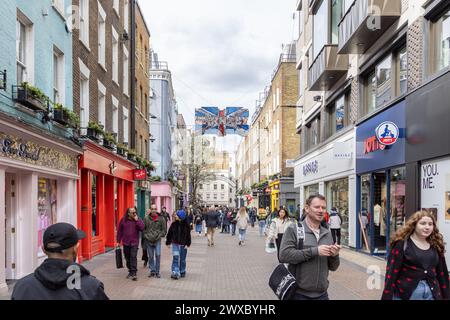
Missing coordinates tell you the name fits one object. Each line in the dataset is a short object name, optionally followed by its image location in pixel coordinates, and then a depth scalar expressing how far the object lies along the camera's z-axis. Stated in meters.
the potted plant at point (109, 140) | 17.62
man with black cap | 2.96
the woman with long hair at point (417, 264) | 4.90
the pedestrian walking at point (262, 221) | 29.04
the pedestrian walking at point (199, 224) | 30.41
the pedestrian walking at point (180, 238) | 11.81
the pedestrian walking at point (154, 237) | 11.73
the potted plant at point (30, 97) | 10.34
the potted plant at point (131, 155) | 23.09
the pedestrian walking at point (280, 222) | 12.41
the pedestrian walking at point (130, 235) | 11.45
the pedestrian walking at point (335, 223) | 18.78
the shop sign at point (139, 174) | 23.42
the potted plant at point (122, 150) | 20.66
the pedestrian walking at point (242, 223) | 22.28
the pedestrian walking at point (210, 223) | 21.63
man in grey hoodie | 4.55
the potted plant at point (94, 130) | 15.75
